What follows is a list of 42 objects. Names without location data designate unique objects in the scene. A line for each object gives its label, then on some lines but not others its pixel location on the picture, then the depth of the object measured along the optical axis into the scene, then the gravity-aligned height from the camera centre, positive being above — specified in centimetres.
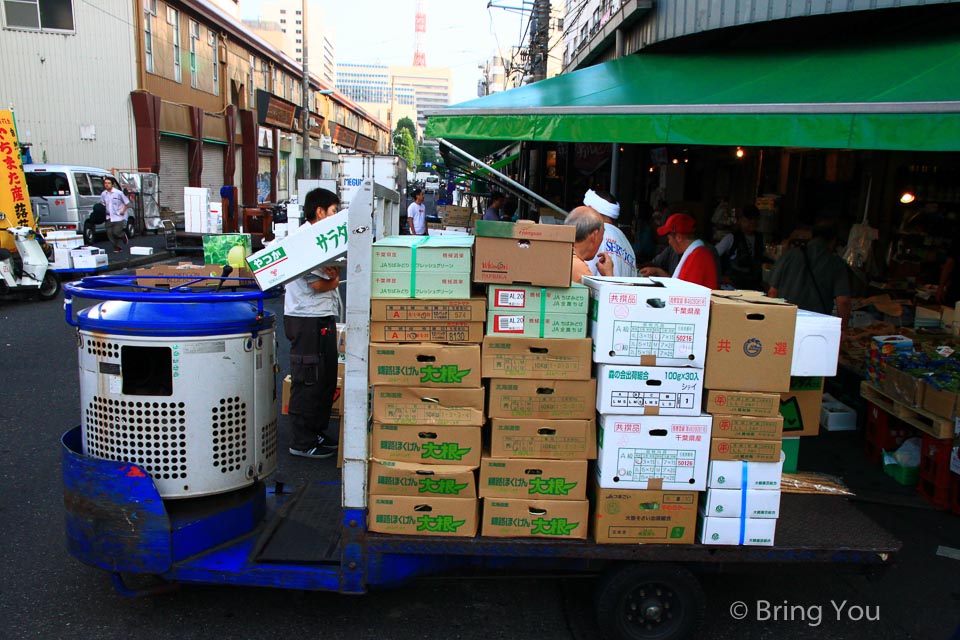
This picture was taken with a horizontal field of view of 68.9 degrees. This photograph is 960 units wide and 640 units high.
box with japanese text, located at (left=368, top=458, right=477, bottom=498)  310 -124
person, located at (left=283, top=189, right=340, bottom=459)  517 -114
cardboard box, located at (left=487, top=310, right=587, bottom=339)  314 -55
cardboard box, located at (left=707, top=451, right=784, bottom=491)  312 -117
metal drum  321 -92
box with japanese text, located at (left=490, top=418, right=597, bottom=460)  312 -105
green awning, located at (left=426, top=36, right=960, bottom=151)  406 +67
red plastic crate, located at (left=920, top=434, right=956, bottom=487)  480 -168
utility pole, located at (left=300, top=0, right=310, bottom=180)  3050 +331
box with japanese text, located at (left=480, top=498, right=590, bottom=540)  312 -140
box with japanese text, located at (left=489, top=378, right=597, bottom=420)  313 -87
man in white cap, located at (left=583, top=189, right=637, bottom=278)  548 -30
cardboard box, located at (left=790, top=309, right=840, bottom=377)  367 -70
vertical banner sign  1252 -7
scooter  1136 -142
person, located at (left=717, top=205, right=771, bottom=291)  905 -60
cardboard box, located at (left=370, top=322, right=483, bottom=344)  309 -60
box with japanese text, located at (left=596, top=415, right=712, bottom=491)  309 -108
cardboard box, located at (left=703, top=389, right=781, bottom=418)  311 -85
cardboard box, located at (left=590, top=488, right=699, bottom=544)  311 -137
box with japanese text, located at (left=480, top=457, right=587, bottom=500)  313 -123
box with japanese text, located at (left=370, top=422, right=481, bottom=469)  311 -109
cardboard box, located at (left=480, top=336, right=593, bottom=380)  311 -70
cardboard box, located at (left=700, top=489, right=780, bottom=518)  311 -129
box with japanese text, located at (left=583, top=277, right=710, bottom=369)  308 -52
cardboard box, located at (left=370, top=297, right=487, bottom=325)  308 -50
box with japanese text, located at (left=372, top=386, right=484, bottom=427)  310 -93
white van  1812 -44
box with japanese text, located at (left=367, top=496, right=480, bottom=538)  310 -140
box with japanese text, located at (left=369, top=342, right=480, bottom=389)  307 -73
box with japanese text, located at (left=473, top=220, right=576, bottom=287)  310 -25
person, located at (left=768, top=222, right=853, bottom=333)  616 -57
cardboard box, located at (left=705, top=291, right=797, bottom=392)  310 -59
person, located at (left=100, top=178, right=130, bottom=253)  1817 -74
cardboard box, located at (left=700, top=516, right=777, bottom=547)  311 -141
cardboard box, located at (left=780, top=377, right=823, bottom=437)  392 -108
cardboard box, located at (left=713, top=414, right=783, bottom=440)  312 -96
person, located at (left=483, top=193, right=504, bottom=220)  1688 -29
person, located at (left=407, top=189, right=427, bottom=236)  1925 -55
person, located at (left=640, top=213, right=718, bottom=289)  527 -35
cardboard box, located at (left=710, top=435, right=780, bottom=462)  312 -106
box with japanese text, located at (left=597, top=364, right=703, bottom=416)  309 -79
